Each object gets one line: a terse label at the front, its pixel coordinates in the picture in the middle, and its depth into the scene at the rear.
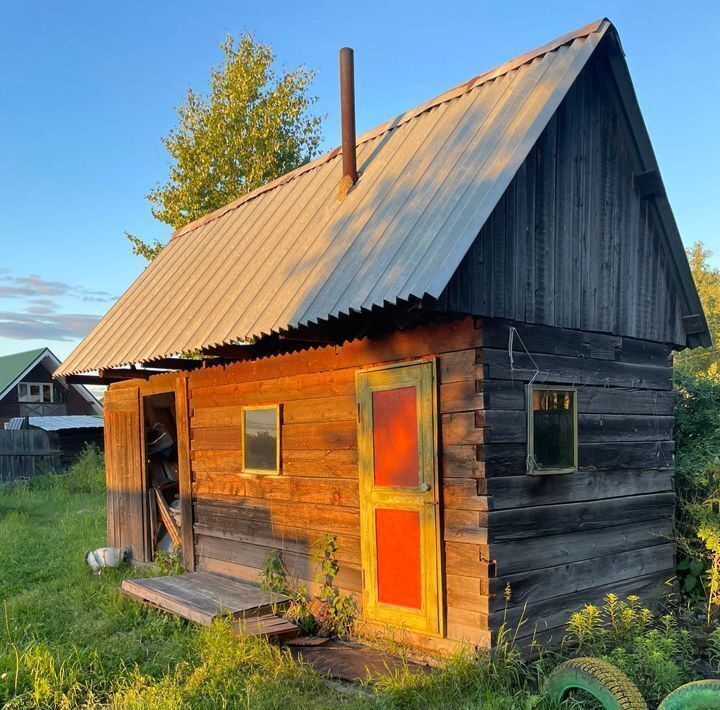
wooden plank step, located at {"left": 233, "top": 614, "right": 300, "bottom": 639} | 5.97
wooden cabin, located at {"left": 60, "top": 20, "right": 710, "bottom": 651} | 5.35
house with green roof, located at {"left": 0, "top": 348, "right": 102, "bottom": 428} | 29.88
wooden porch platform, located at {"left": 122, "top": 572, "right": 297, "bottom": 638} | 6.18
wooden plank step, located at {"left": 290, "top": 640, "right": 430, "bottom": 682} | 5.23
